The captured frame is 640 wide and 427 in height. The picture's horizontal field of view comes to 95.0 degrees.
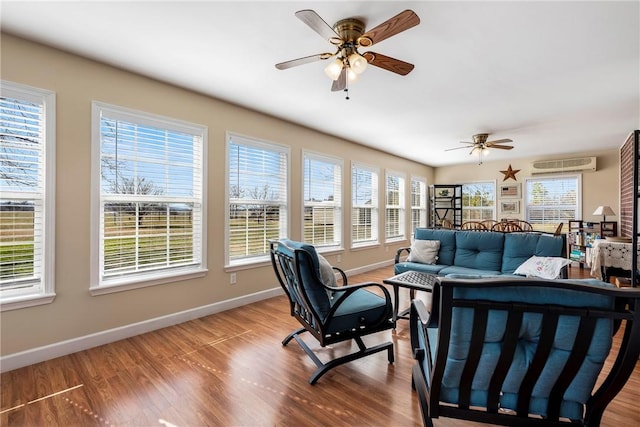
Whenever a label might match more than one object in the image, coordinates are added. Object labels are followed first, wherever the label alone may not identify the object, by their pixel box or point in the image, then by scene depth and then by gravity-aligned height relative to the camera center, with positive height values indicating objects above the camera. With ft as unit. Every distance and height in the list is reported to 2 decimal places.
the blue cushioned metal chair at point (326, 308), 7.03 -2.44
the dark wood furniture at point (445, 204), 27.20 +0.88
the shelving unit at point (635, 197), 8.30 +0.51
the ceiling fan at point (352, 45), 6.07 +3.88
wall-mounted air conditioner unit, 21.24 +3.69
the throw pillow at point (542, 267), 9.49 -1.79
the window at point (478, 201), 26.07 +1.17
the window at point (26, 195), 7.54 +0.41
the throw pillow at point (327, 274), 8.09 -1.72
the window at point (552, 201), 22.36 +1.06
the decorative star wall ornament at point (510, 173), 24.42 +3.44
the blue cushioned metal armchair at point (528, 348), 3.86 -1.87
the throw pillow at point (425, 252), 13.30 -1.77
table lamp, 18.30 +0.22
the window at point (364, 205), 18.98 +0.52
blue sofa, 11.30 -1.54
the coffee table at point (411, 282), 8.74 -2.15
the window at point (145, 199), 9.09 +0.41
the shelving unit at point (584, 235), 19.05 -1.38
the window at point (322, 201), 15.85 +0.69
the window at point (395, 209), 22.16 +0.33
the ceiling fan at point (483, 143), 16.57 +4.07
